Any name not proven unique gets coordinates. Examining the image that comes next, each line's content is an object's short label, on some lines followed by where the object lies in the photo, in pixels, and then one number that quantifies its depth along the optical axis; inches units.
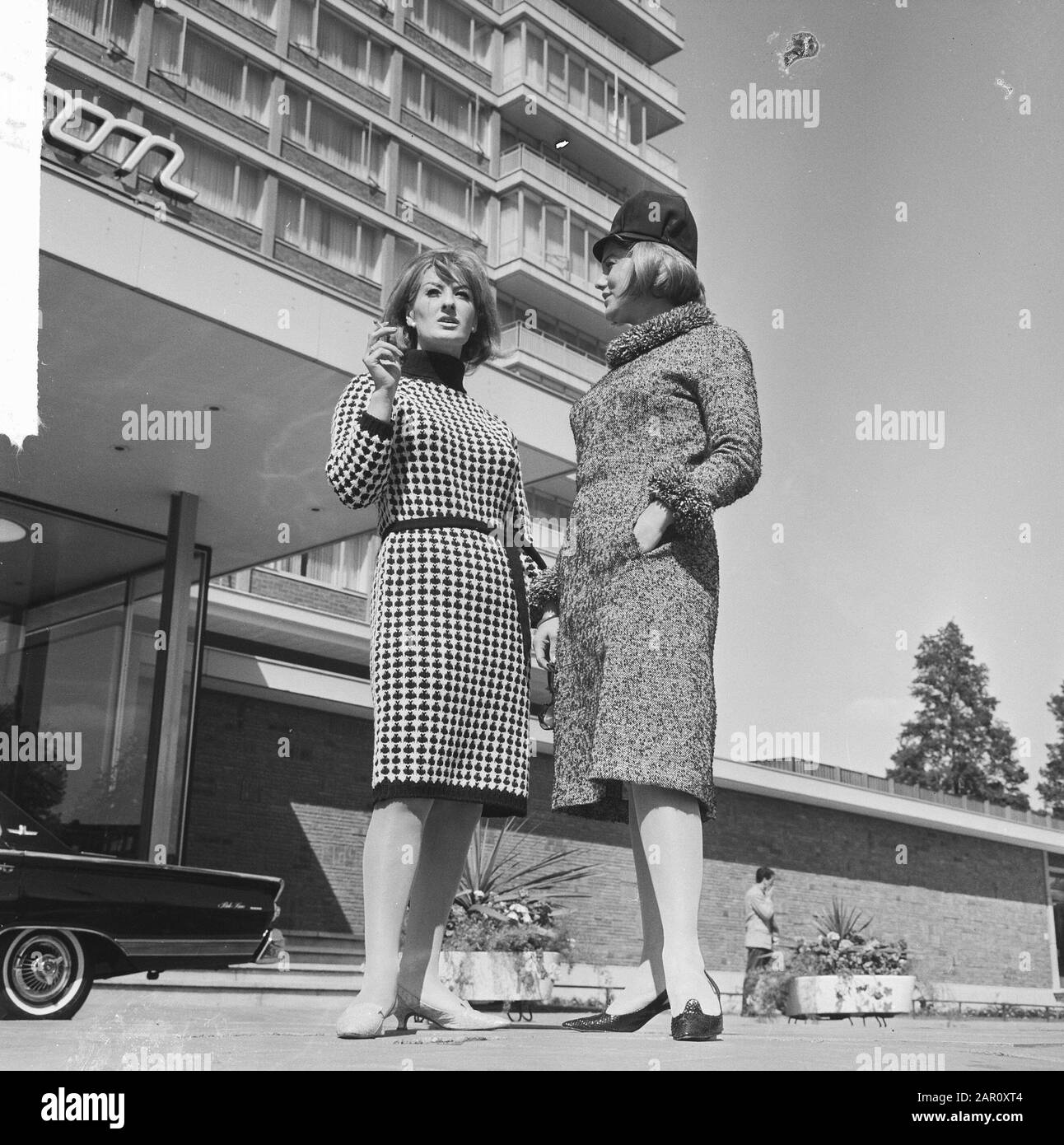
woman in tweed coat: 96.5
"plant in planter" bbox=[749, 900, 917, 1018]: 308.5
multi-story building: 315.6
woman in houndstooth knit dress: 103.8
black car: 196.1
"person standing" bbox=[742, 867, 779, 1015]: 509.0
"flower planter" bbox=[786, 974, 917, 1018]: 306.3
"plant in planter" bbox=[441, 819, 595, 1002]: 242.1
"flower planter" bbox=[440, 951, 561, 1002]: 240.5
